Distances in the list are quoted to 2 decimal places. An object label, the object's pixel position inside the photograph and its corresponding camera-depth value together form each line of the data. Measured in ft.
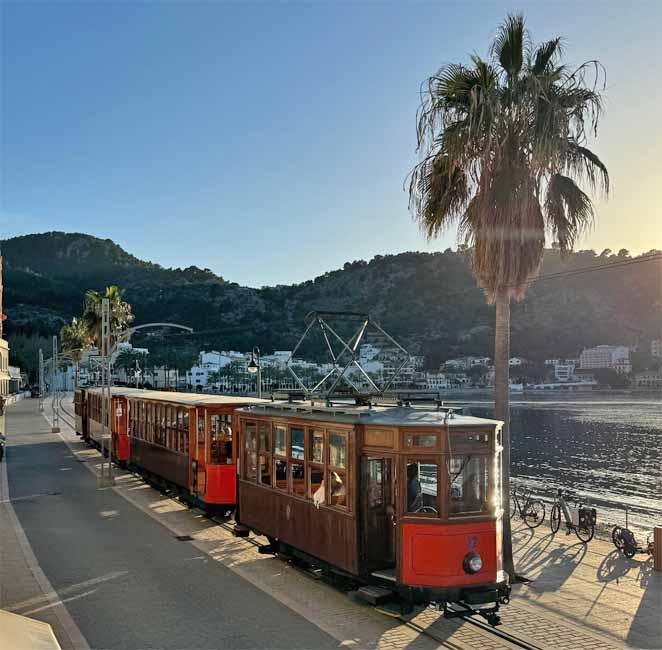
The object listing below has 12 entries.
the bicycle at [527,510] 57.41
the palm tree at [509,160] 41.24
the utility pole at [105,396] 76.22
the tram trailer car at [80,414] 125.34
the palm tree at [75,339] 236.22
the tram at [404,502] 30.60
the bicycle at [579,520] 51.31
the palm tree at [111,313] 172.14
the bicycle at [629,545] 46.03
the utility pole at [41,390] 238.82
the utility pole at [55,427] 151.64
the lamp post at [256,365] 84.79
